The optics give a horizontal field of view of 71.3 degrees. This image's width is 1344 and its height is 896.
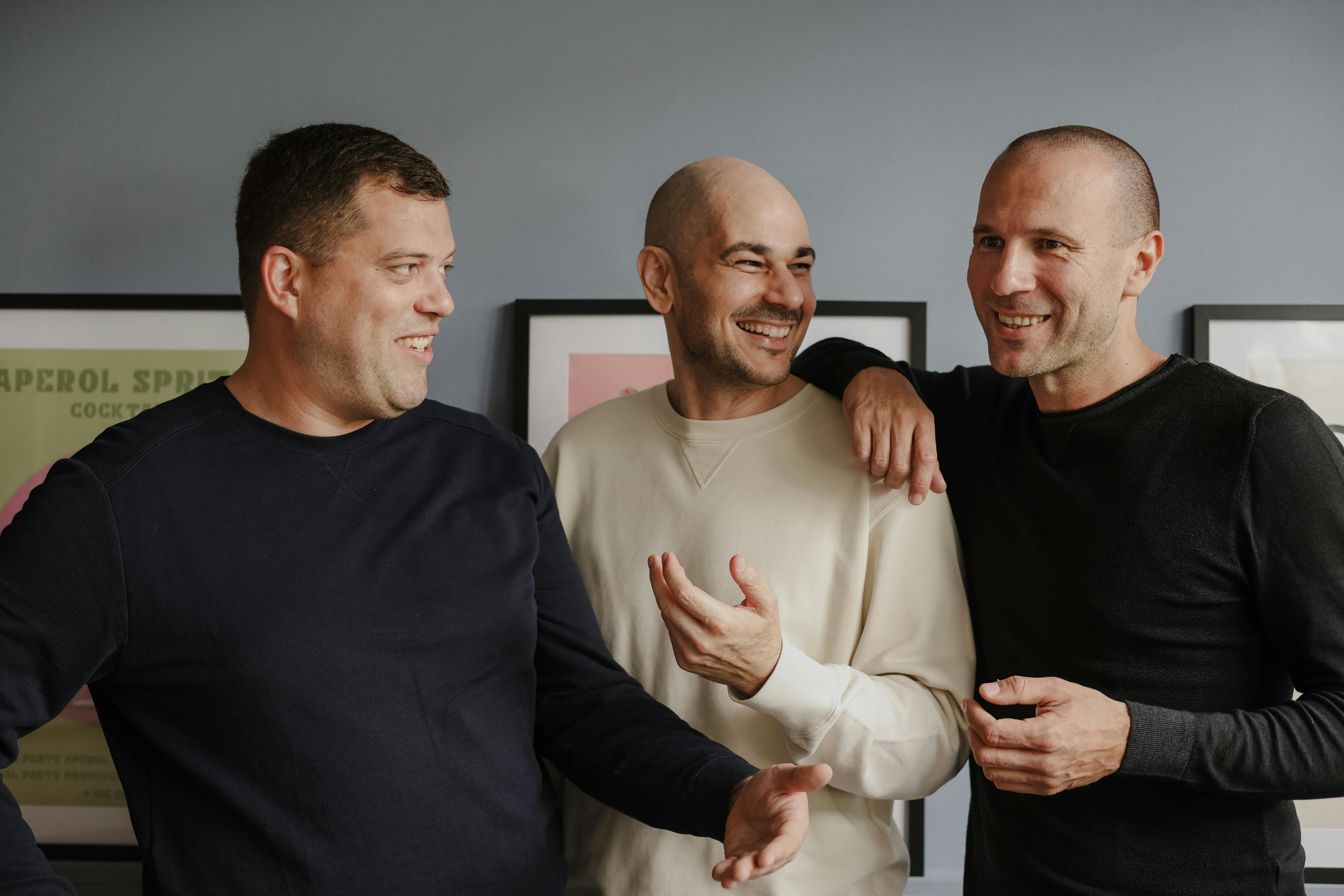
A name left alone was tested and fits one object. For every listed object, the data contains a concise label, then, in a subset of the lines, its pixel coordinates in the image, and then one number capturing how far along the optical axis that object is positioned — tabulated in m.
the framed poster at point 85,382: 1.94
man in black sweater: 1.10
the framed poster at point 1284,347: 1.86
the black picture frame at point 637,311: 1.89
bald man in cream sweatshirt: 1.28
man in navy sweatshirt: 1.08
